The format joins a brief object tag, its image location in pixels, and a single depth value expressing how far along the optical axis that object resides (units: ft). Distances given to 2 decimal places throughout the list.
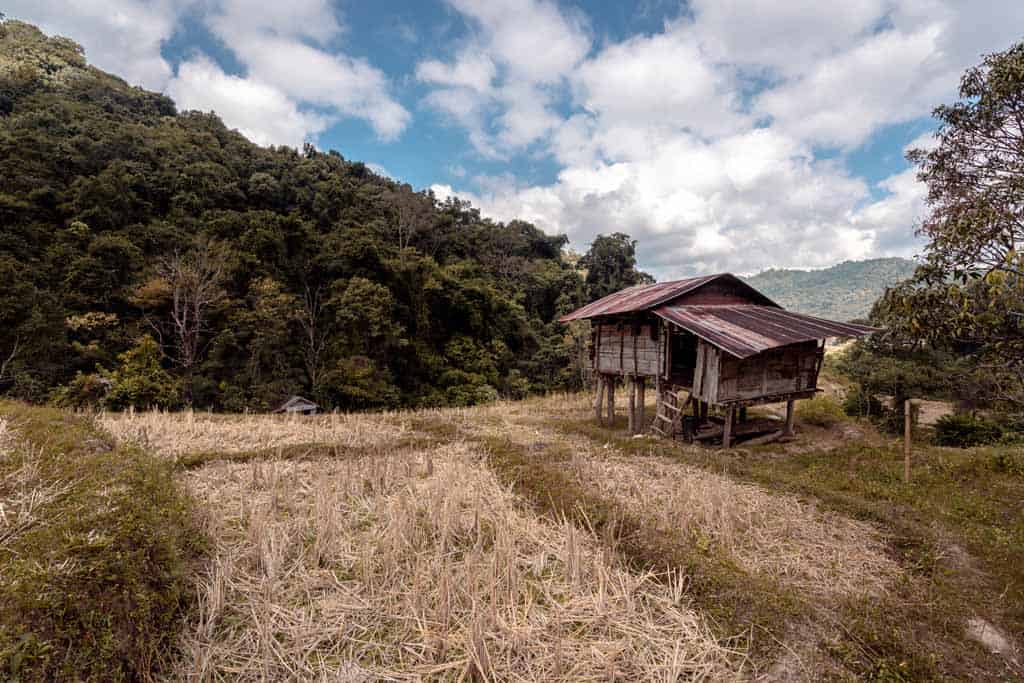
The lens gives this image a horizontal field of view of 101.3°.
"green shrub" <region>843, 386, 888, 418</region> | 46.75
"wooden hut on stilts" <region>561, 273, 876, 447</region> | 34.37
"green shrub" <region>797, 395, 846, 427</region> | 44.75
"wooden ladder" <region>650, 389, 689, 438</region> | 40.01
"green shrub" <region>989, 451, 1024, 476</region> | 25.62
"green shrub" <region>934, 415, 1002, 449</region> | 35.91
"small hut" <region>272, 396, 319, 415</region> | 65.77
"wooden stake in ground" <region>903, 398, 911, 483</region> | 24.98
